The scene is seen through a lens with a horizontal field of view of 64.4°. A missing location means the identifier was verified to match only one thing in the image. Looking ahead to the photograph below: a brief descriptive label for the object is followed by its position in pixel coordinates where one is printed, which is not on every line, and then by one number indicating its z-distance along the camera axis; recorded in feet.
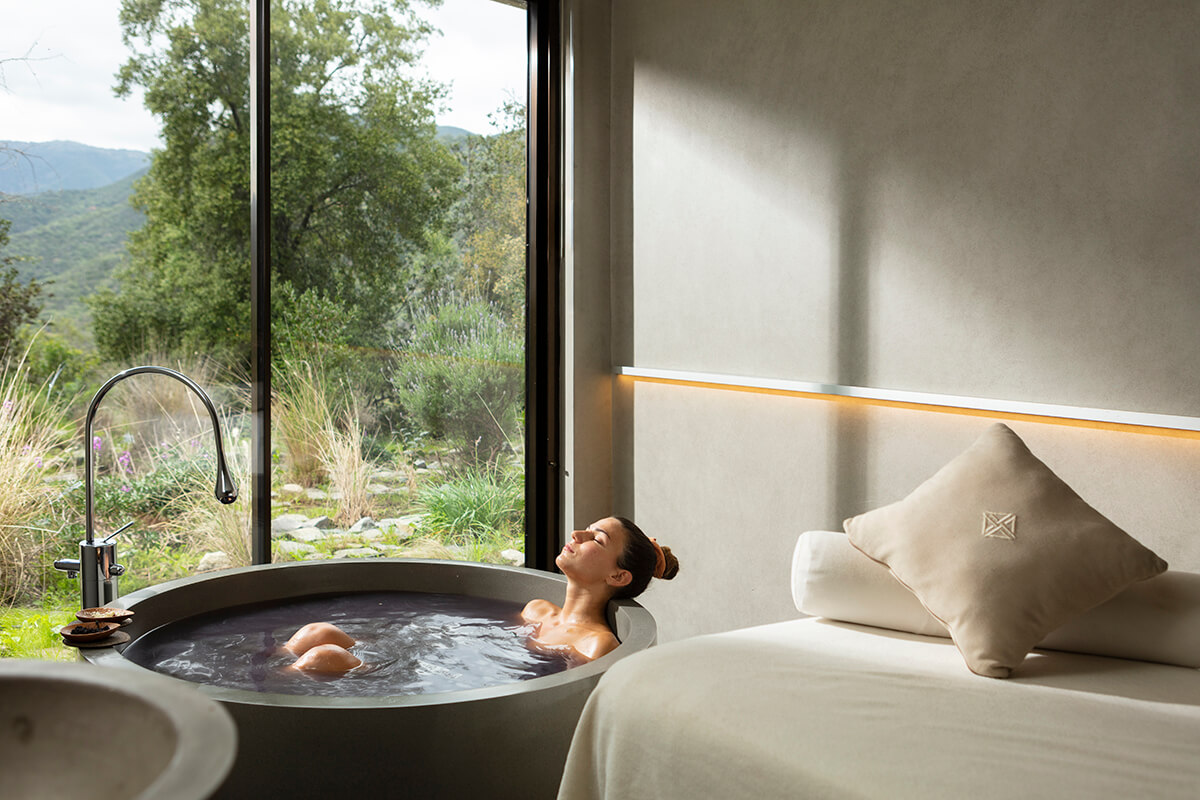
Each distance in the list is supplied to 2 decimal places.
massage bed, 4.34
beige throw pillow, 5.49
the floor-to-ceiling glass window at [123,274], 9.05
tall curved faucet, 6.85
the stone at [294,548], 10.44
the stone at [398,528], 11.05
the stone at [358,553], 10.79
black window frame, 11.99
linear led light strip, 6.62
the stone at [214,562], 9.95
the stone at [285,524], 10.36
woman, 7.46
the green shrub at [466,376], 11.28
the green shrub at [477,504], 11.44
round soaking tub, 5.26
